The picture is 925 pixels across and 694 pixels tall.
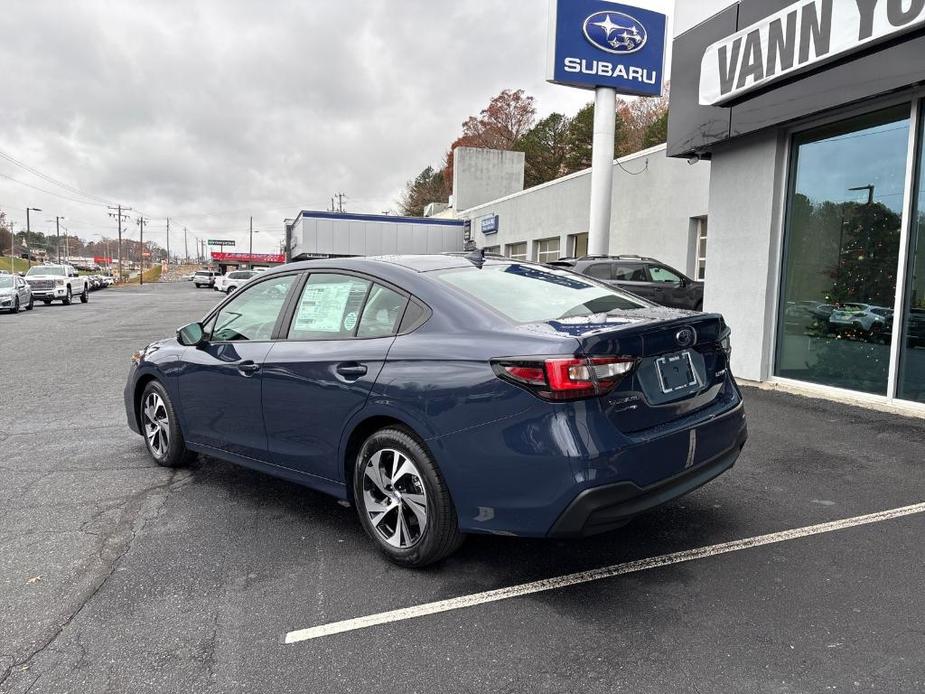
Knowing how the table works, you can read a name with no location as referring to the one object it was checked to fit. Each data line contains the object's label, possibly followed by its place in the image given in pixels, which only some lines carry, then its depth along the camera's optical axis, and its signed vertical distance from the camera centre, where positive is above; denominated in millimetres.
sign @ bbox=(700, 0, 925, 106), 6180 +2708
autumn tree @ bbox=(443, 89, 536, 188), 59031 +15103
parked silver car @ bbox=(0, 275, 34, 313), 23719 -796
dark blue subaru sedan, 2752 -509
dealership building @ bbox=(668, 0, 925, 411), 6730 +1445
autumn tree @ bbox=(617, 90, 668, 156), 42469 +12158
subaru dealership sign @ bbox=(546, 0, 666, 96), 16469 +6243
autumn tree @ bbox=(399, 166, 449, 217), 70562 +10355
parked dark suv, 13953 +346
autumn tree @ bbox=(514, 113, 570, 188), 48062 +10429
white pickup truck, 29188 -510
